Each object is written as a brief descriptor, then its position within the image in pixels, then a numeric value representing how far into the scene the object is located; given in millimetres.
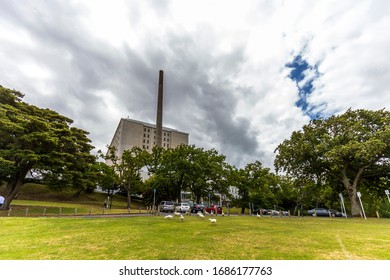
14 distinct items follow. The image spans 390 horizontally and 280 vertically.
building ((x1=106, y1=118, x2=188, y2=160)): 90062
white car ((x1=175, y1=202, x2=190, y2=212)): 28639
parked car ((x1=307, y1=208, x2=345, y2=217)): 36281
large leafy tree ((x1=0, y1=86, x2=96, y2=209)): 23047
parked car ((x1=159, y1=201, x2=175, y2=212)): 29234
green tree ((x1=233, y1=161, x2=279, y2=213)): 41750
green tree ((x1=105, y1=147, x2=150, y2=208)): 44281
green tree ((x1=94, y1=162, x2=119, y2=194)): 47881
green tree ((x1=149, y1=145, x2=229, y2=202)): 40625
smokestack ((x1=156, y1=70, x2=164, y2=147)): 76688
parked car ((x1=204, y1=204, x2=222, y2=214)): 32469
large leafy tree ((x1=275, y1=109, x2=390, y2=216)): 24438
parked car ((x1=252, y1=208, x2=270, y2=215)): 40781
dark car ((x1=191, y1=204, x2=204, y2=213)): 31609
